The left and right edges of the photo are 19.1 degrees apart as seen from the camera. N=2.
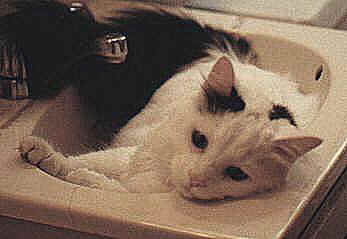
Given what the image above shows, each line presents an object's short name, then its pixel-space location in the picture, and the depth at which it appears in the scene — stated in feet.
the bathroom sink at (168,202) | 2.70
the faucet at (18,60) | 3.15
